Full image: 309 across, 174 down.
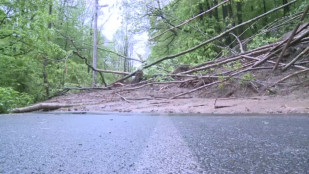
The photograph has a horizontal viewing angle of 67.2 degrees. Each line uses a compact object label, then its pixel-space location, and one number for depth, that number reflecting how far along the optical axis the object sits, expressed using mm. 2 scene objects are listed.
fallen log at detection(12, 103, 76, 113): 4180
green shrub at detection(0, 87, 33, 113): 4663
